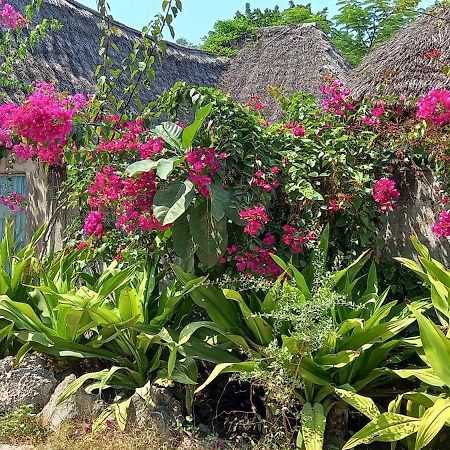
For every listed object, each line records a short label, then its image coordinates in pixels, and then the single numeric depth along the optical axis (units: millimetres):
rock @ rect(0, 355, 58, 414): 3936
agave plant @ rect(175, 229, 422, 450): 3369
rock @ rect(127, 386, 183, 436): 3605
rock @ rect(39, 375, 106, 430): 3756
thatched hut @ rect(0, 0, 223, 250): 7172
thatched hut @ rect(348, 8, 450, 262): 4984
